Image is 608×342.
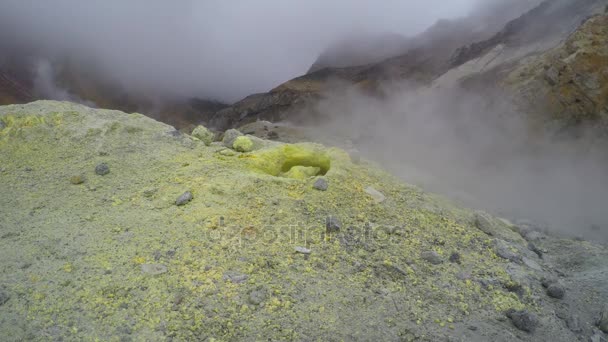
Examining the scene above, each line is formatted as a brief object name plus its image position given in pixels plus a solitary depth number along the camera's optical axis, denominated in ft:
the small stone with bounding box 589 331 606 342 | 8.54
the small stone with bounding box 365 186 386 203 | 13.63
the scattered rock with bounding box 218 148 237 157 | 16.21
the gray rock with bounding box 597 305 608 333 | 8.91
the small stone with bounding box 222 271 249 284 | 8.96
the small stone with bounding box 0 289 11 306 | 7.84
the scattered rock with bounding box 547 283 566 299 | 9.88
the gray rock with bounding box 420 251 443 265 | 10.53
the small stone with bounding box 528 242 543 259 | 12.82
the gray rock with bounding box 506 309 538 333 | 8.47
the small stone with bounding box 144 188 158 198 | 12.35
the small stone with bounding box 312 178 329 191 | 13.33
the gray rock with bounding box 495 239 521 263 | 11.51
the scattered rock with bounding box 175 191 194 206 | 11.78
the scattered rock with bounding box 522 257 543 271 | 11.33
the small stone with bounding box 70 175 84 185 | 13.07
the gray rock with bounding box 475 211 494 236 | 13.12
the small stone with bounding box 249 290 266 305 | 8.35
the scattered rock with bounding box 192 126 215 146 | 19.80
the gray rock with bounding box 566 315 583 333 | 8.84
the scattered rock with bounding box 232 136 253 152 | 17.81
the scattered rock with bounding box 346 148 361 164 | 17.09
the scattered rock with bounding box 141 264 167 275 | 8.94
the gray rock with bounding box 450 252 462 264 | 10.76
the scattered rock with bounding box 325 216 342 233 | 11.33
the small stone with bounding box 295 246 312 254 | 10.27
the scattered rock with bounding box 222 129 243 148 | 19.21
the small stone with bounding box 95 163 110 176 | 13.65
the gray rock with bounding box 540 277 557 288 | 10.37
